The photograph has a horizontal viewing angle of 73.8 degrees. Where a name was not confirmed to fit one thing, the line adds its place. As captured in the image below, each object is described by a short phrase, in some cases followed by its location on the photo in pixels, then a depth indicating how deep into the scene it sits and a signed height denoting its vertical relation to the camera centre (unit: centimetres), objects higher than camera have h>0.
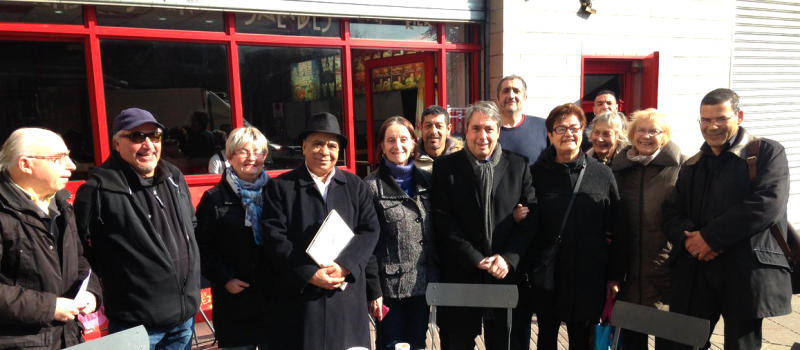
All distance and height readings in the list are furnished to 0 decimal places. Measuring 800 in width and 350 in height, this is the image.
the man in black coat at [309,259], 275 -74
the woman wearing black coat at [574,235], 302 -74
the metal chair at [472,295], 278 -98
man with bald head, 214 -55
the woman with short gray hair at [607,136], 368 -22
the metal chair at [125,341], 221 -95
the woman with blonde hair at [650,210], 319 -63
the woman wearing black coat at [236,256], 296 -80
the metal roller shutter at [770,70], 732 +43
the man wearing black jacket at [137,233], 252 -56
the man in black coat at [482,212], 303 -60
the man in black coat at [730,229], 274 -67
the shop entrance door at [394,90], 598 +22
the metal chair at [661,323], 243 -104
